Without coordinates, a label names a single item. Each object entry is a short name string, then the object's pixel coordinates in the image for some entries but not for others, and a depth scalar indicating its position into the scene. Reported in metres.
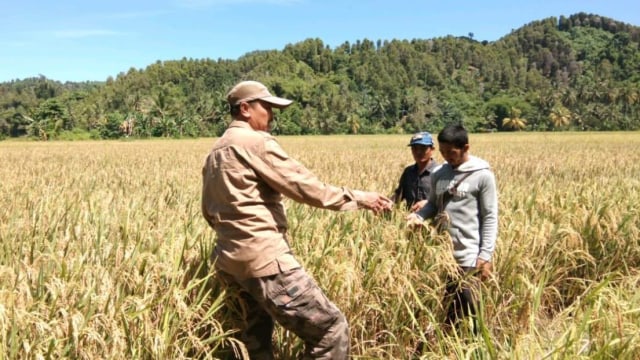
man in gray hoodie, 3.63
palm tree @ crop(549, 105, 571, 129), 85.88
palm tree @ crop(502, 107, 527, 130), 90.06
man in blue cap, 4.38
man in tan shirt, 2.72
